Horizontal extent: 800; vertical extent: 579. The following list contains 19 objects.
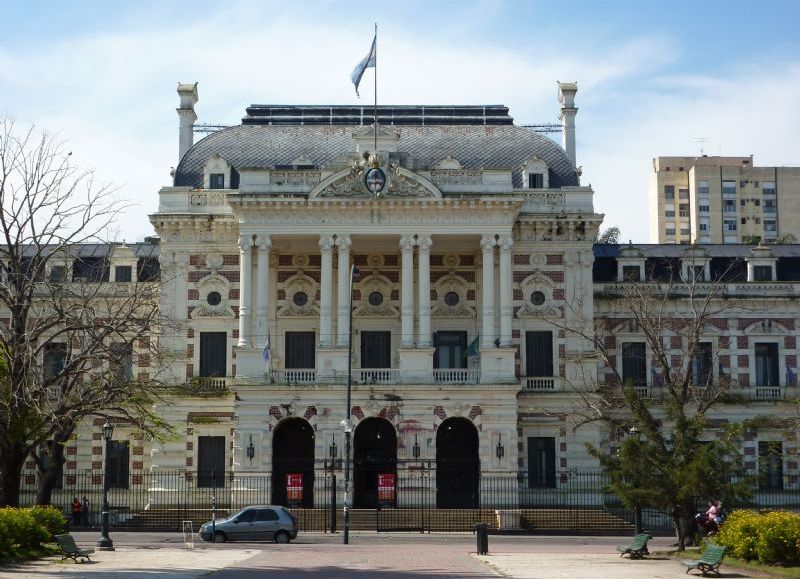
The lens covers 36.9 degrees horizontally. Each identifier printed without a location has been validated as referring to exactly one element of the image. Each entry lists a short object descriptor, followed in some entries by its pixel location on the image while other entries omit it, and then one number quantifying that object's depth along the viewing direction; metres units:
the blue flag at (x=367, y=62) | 60.78
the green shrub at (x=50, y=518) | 37.94
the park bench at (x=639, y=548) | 38.66
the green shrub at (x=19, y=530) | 33.16
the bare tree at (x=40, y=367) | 37.59
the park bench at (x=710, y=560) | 31.83
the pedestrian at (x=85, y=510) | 56.67
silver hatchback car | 46.50
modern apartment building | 147.38
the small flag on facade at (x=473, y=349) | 57.53
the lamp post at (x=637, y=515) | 45.59
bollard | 39.53
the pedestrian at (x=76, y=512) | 55.69
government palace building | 57.19
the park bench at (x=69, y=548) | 34.66
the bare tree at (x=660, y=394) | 40.16
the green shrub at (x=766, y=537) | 31.81
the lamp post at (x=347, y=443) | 45.52
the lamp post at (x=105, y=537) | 41.09
